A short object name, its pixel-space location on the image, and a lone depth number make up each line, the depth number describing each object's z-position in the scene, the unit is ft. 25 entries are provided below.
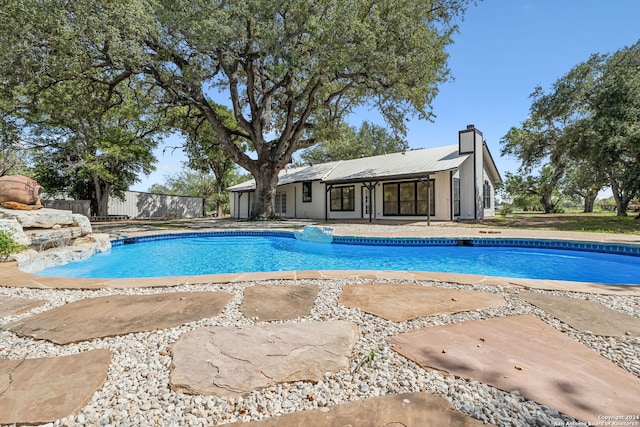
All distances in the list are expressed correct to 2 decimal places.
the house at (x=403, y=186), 47.88
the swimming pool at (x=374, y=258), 18.71
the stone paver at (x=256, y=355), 5.05
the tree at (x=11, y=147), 49.47
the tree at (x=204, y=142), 54.98
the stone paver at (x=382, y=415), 4.02
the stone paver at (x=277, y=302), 8.09
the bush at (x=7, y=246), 15.17
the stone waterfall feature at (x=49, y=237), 17.10
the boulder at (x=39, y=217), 19.69
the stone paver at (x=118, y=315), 6.98
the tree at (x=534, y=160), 60.08
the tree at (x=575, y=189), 74.21
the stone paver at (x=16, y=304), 8.38
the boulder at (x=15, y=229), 16.93
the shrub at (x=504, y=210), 58.60
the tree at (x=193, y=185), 95.30
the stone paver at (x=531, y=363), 4.51
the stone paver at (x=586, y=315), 7.11
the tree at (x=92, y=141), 44.98
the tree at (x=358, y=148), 97.71
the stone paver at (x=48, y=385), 4.19
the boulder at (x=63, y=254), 16.18
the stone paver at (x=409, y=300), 8.30
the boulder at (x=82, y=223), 24.14
